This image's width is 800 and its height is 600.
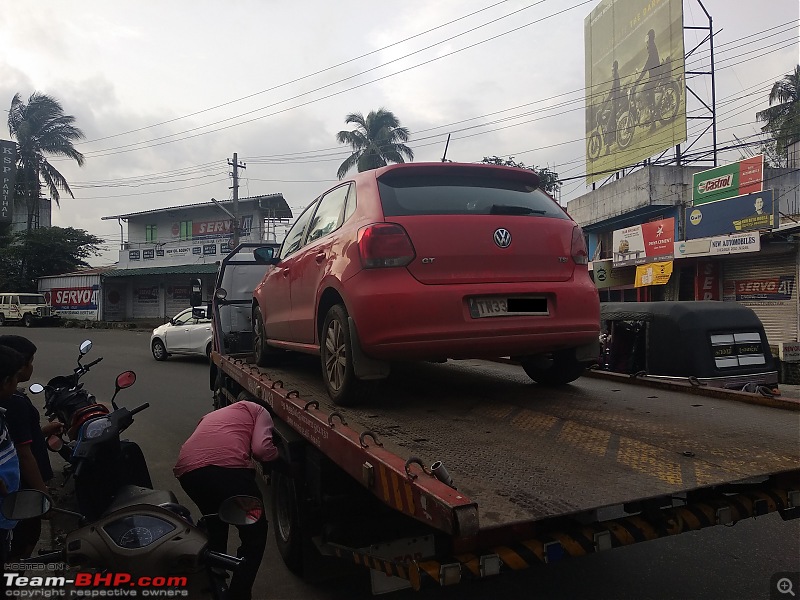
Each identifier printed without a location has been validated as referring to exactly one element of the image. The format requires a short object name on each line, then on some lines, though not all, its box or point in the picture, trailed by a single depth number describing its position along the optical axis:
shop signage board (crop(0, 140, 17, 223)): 29.89
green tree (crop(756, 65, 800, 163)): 24.48
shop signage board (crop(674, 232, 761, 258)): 14.98
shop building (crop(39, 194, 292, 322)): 33.91
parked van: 31.16
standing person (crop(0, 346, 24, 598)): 2.36
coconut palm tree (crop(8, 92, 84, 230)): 35.50
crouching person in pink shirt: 2.84
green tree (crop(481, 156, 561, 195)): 28.79
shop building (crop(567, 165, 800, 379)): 14.95
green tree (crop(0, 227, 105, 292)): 36.97
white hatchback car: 14.23
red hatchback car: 3.20
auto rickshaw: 5.39
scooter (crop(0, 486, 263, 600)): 2.05
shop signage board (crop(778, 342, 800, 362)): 9.82
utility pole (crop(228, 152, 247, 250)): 29.52
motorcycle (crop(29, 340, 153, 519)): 2.75
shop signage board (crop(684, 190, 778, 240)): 15.17
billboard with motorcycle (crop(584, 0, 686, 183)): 20.39
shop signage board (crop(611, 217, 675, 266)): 18.11
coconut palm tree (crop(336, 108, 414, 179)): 32.03
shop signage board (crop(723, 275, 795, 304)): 14.92
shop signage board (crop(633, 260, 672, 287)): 17.84
